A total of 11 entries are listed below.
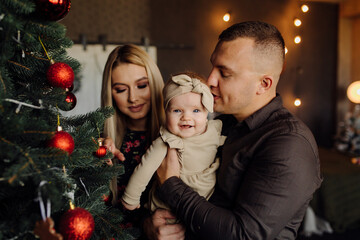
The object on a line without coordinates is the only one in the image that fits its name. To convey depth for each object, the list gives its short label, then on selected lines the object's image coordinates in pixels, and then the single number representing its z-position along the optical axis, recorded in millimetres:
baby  1431
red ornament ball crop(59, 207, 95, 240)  808
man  1148
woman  1750
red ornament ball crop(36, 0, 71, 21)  908
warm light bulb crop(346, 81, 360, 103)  4812
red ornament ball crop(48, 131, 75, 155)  888
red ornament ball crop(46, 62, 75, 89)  952
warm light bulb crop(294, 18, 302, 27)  2656
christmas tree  805
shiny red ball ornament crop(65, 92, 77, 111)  1245
